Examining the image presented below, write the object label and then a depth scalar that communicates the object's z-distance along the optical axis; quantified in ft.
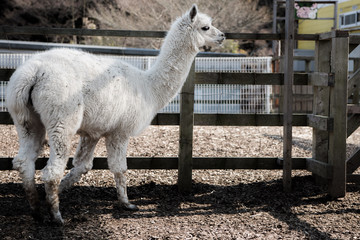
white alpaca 13.16
